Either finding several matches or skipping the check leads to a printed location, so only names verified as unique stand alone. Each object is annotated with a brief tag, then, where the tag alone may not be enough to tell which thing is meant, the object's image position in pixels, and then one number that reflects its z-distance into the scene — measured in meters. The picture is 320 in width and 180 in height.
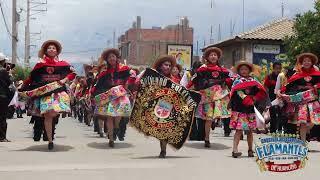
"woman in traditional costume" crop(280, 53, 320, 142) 11.80
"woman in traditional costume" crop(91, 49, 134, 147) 12.05
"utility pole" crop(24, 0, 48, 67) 87.62
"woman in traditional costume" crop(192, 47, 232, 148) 12.44
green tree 30.64
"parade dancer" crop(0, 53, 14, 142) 13.73
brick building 120.62
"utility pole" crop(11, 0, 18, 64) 50.03
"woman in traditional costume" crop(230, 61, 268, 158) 10.92
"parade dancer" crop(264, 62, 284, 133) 15.86
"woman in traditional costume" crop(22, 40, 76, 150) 11.29
